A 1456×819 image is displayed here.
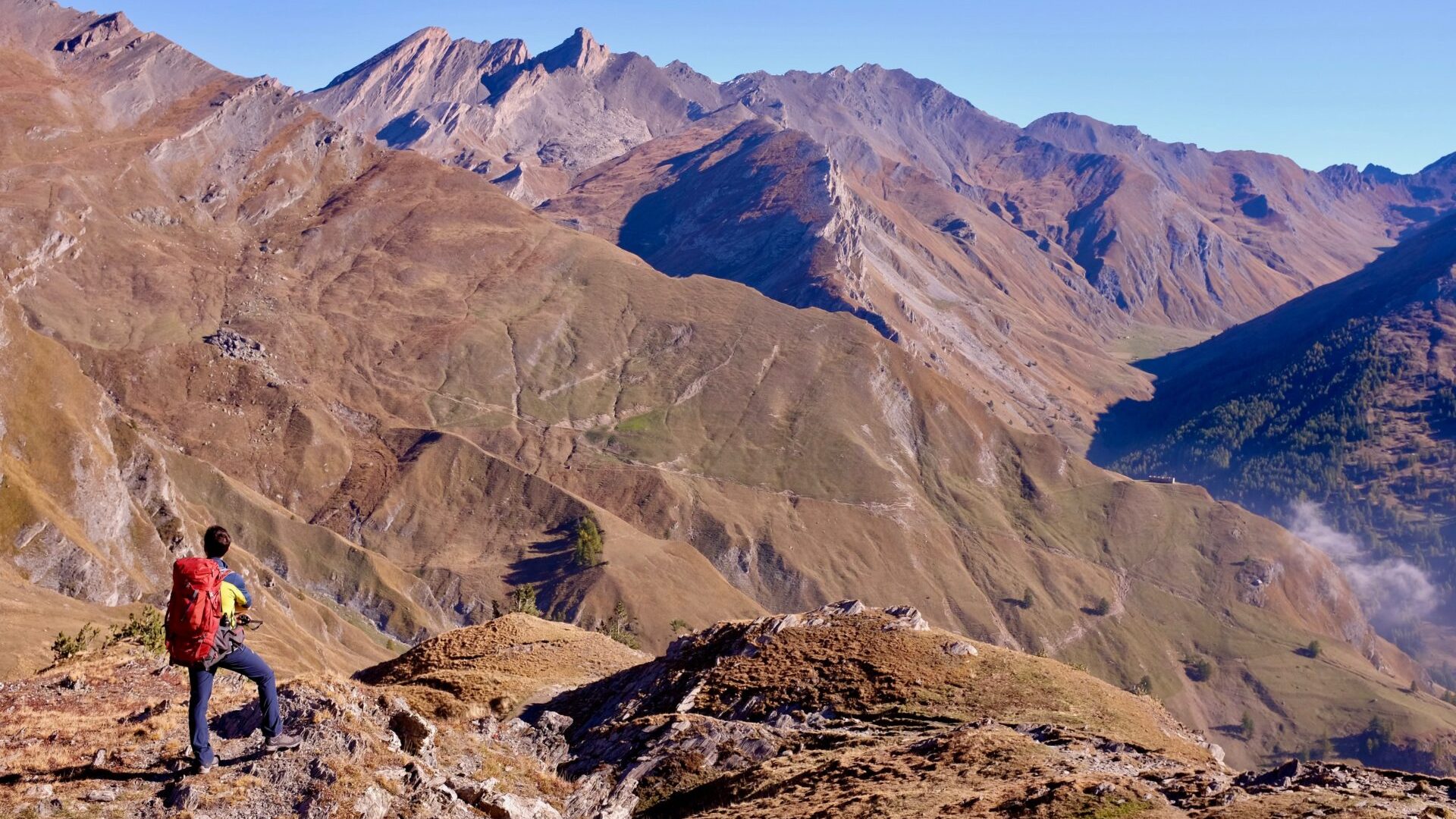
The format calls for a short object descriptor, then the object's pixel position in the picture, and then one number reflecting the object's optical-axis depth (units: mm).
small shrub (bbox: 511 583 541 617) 163000
